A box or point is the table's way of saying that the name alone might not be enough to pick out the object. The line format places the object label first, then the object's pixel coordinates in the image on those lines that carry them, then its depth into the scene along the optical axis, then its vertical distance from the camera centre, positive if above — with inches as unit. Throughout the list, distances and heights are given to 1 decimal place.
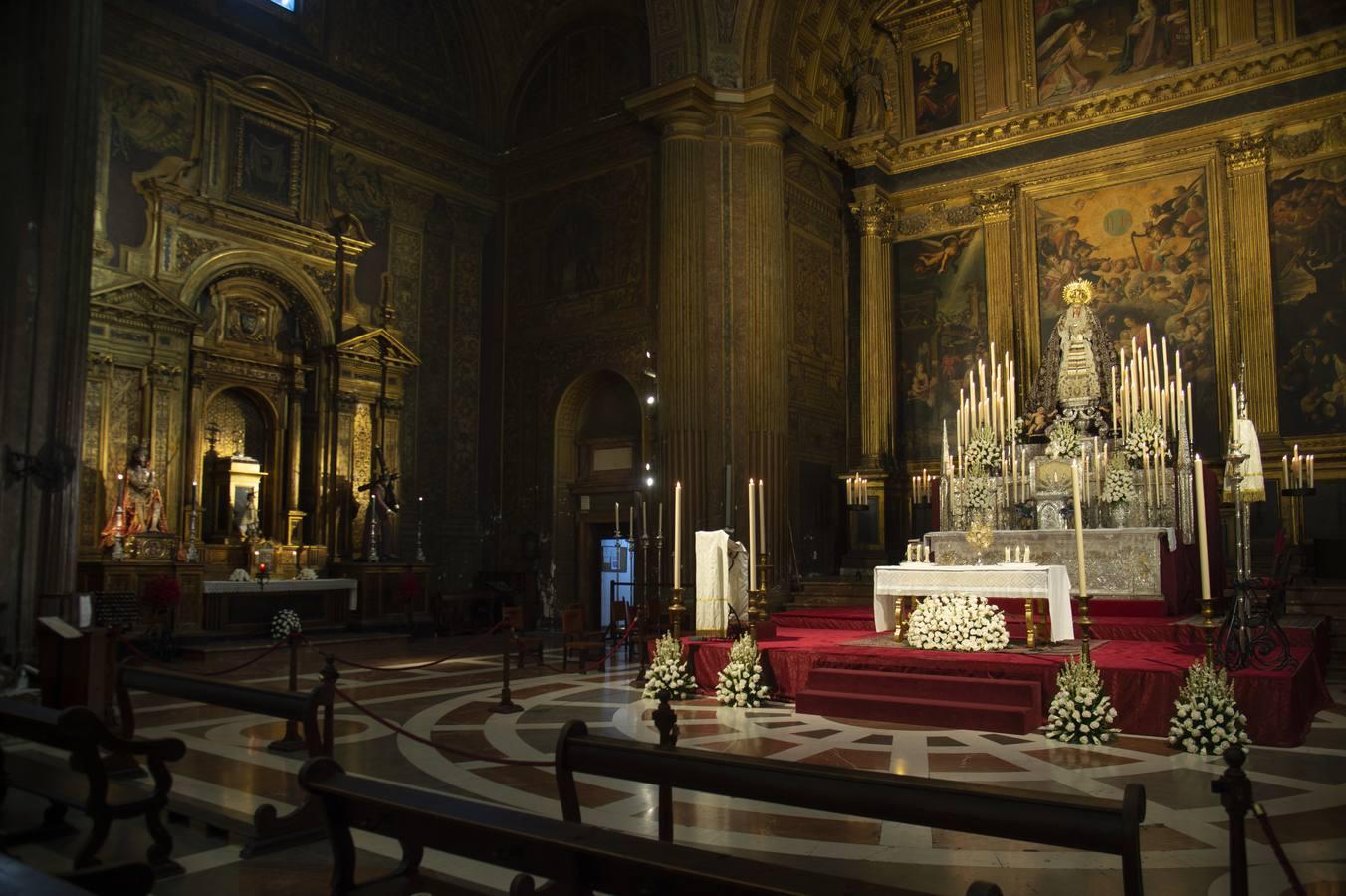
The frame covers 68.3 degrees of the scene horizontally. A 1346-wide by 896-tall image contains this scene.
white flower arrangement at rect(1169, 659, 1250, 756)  279.3 -49.2
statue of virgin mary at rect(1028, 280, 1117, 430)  546.3 +100.4
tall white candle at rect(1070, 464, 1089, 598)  282.4 +2.2
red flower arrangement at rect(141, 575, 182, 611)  505.0 -24.0
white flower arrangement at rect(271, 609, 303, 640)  569.0 -44.9
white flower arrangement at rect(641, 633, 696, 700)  388.8 -50.2
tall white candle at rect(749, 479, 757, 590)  365.3 -1.2
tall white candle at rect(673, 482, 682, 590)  369.3 -0.7
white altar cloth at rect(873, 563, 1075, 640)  374.3 -15.3
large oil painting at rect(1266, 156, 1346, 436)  561.6 +142.6
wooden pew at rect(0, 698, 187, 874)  163.3 -44.6
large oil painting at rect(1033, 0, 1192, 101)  628.7 +325.5
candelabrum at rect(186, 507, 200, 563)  568.1 +5.5
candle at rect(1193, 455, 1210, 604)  255.4 -3.5
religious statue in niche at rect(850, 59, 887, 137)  703.7 +314.5
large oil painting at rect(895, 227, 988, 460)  689.6 +153.2
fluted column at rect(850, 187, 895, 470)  692.7 +153.3
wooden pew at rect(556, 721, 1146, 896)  104.4 -30.5
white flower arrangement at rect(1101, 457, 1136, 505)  497.7 +28.3
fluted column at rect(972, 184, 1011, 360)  668.1 +190.5
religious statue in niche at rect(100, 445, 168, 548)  538.6 +24.9
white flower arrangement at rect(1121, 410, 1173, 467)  503.8 +54.0
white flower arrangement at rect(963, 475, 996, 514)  545.6 +27.3
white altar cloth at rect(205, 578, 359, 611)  562.6 -24.3
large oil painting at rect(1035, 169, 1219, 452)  607.2 +179.6
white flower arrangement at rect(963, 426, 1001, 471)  551.5 +51.3
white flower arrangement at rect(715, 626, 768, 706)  372.8 -50.8
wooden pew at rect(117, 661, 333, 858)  192.1 -32.6
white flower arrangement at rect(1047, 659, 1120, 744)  296.8 -50.1
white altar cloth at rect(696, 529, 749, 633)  434.9 -15.8
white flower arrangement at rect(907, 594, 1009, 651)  365.1 -30.3
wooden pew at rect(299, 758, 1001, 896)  104.3 -35.2
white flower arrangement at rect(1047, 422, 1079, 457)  522.3 +54.2
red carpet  294.7 -43.8
